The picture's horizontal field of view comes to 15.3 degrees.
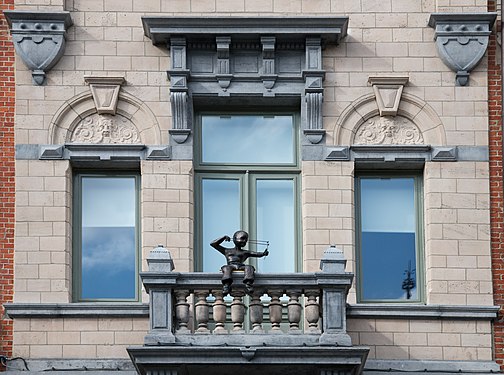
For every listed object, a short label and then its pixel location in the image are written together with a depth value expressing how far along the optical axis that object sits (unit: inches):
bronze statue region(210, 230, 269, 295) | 1069.1
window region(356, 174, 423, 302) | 1154.0
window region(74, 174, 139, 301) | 1148.5
